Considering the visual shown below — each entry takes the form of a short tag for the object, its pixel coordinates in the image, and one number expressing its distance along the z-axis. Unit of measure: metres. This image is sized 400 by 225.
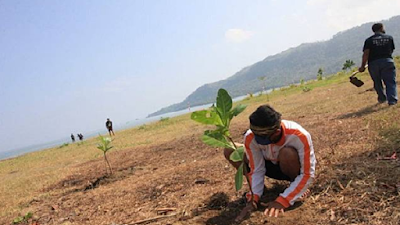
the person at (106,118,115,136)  20.02
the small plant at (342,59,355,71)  38.55
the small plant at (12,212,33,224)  4.32
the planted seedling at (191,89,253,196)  2.56
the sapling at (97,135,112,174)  6.03
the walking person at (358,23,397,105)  6.38
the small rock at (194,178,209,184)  4.24
